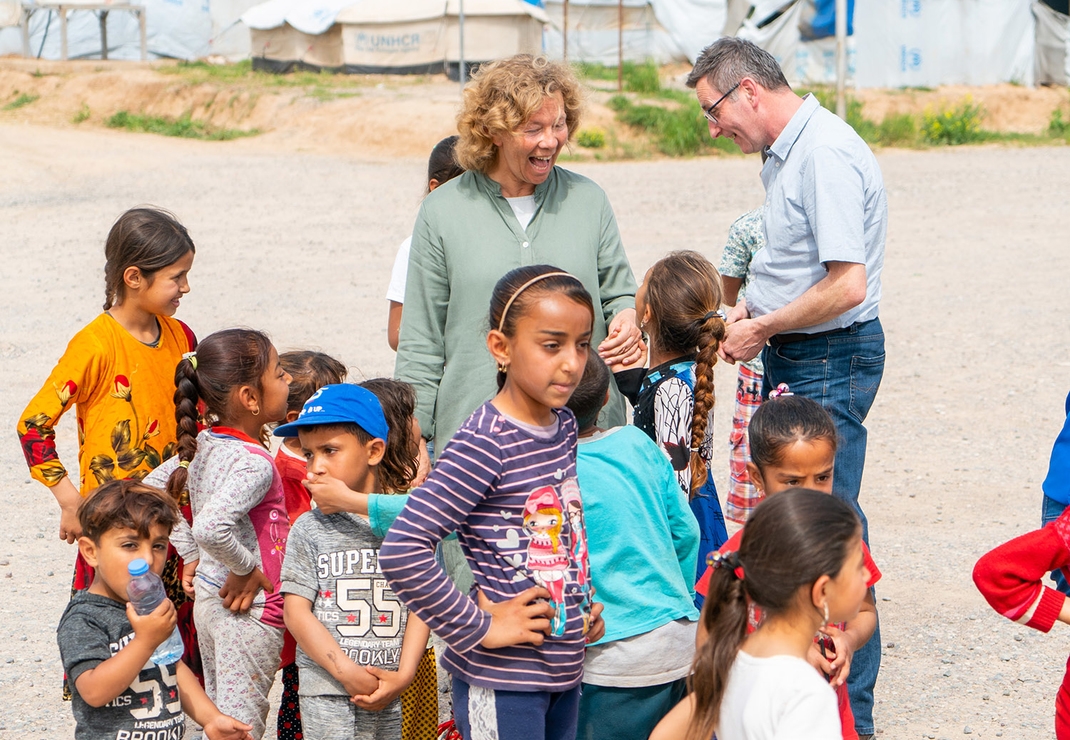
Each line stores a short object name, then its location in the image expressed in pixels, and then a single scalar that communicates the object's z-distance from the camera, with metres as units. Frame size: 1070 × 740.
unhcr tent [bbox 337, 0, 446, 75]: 26.45
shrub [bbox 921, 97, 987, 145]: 21.20
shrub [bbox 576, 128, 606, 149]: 19.81
